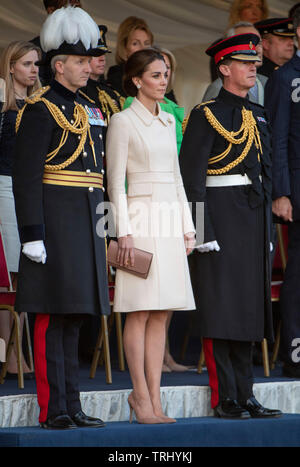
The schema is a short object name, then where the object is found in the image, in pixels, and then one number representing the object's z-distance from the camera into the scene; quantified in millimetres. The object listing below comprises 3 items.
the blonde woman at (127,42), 14766
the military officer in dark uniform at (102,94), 13805
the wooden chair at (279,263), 14469
